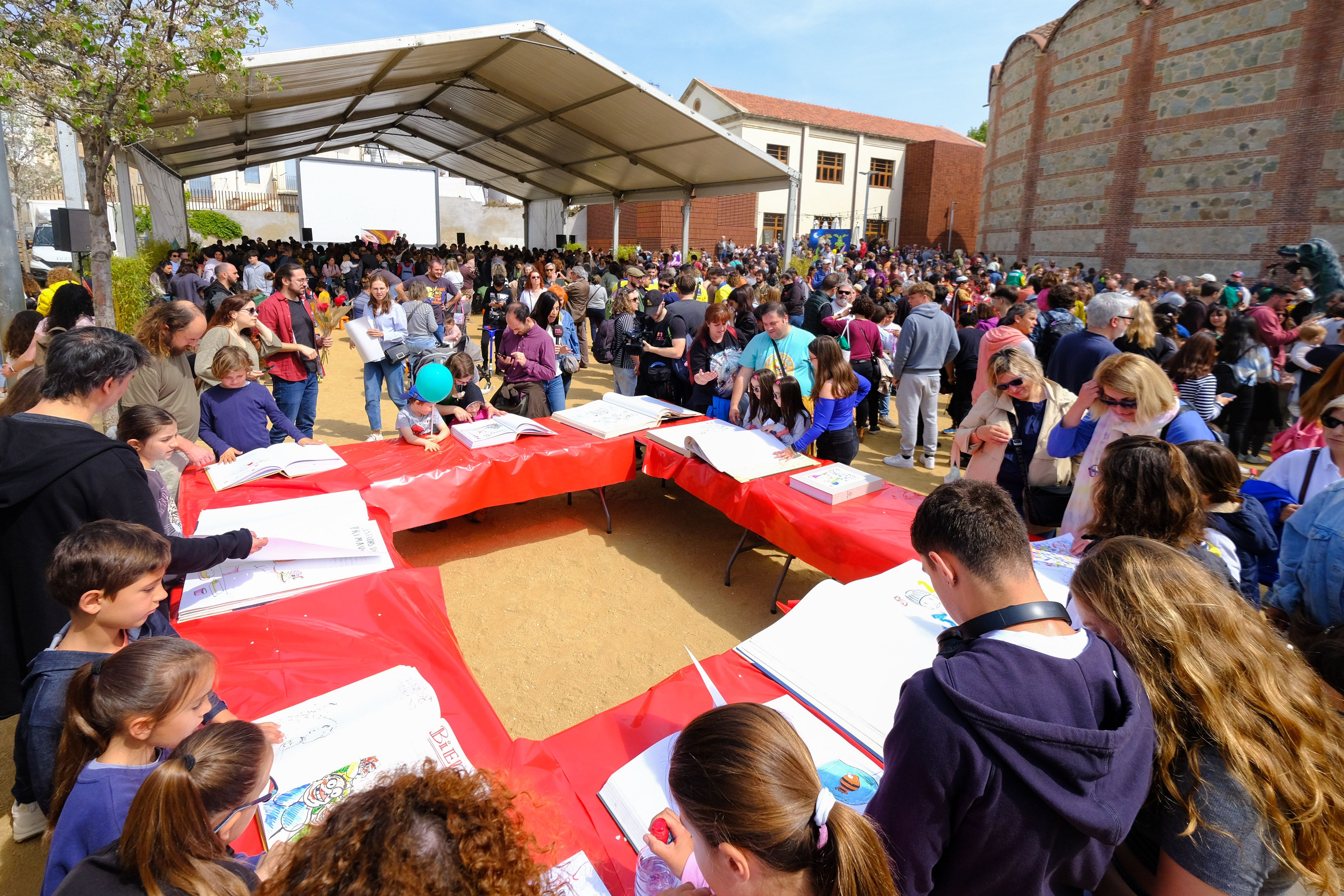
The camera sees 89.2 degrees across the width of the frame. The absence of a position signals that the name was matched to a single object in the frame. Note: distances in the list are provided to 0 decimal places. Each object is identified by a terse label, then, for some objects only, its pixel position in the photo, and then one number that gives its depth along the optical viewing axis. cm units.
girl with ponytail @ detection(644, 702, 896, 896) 93
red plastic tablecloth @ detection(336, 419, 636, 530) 363
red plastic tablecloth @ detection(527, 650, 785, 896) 155
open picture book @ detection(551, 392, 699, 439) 452
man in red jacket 587
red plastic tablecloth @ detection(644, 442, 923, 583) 296
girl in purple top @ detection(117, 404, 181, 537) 262
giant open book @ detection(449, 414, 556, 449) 414
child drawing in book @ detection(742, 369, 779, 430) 440
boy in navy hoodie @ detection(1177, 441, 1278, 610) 228
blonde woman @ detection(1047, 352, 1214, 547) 288
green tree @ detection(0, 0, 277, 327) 586
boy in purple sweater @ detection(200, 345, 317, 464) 390
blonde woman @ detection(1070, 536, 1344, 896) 112
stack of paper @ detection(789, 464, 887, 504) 337
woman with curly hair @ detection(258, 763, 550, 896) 84
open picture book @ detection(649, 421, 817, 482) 380
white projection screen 2289
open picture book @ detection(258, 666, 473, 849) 149
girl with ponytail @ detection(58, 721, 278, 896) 111
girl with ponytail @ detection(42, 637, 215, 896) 135
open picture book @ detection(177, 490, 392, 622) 229
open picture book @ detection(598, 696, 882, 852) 150
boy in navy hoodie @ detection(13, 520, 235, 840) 164
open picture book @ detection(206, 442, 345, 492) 325
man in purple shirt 536
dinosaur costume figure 933
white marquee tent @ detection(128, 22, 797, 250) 1028
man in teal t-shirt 471
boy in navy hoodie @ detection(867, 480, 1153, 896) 104
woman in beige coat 350
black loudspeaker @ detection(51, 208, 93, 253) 640
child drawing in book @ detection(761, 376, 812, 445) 423
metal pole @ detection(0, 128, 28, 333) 541
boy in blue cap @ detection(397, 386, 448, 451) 409
